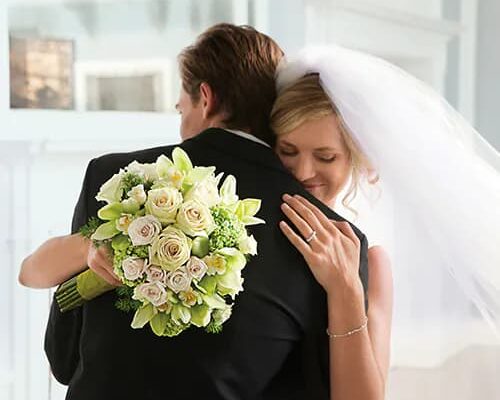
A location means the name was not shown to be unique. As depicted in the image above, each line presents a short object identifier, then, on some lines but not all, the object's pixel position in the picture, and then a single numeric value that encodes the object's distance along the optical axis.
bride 2.50
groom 2.41
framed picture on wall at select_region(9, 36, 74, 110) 3.56
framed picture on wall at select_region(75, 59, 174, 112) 3.79
